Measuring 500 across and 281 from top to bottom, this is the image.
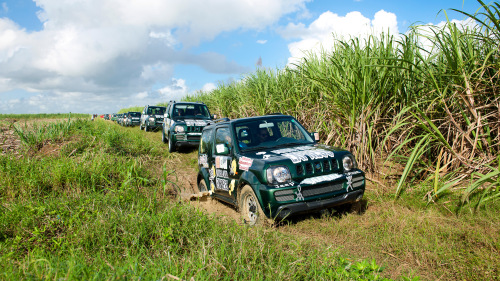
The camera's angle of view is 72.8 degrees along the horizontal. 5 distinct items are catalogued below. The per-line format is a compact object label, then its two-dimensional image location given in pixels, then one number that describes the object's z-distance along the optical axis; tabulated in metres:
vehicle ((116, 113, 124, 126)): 33.79
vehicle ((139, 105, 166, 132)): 18.75
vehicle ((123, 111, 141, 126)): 25.85
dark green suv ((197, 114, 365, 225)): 4.21
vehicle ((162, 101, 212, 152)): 11.21
